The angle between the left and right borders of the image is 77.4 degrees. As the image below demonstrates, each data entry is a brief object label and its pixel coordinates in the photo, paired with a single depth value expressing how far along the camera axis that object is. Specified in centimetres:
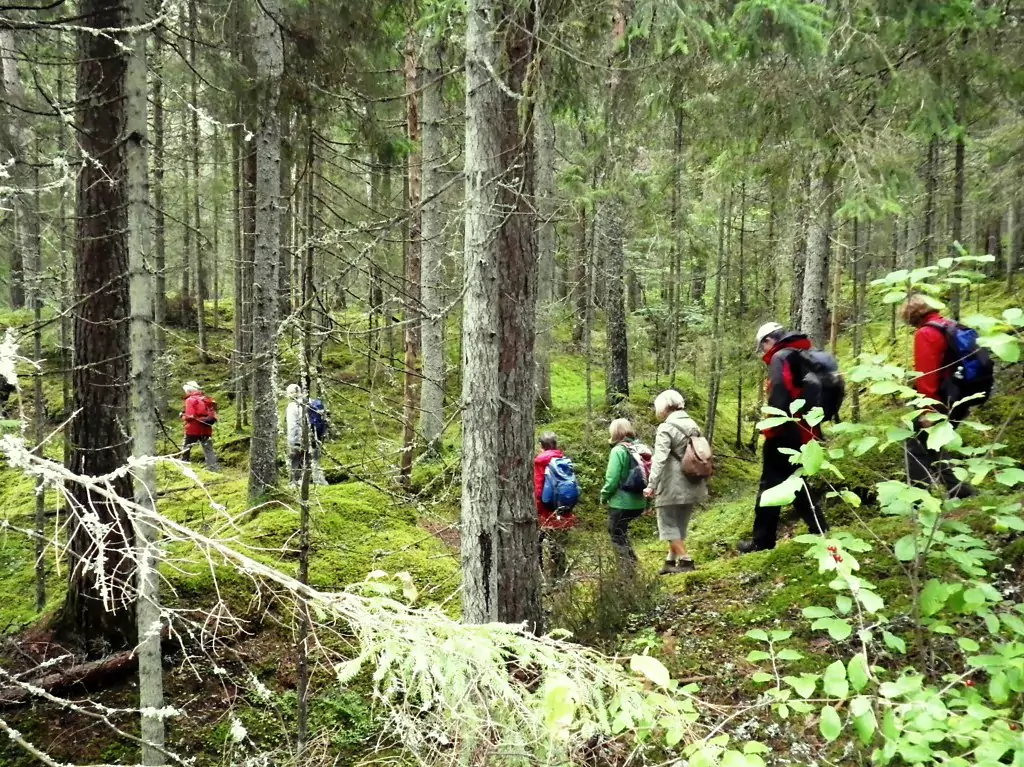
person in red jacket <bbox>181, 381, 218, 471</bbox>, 1110
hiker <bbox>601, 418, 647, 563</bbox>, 669
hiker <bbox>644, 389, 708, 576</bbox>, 636
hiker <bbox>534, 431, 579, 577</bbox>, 688
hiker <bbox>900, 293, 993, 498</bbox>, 446
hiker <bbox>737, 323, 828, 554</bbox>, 530
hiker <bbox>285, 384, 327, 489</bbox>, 827
